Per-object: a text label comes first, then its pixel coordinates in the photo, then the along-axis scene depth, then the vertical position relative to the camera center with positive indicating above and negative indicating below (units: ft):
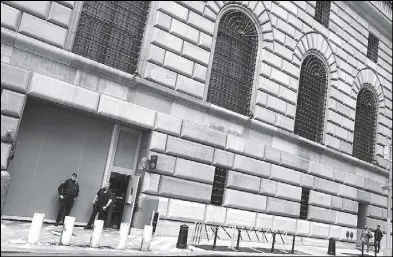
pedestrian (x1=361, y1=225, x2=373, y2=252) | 55.46 -2.25
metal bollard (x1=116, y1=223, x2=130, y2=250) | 30.76 -4.53
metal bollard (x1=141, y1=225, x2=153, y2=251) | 32.30 -4.60
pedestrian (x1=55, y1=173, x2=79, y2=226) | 38.99 -2.22
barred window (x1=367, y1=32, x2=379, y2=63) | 75.92 +37.16
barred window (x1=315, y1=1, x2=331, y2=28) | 66.30 +37.65
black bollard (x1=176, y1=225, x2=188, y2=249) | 36.16 -4.60
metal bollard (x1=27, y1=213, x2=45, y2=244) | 27.40 -4.53
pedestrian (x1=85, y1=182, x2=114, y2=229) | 40.24 -2.40
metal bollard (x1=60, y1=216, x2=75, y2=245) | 28.68 -4.60
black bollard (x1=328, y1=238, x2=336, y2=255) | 49.26 -4.42
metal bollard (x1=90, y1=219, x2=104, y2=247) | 29.73 -4.54
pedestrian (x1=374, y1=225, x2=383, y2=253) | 62.83 -2.04
